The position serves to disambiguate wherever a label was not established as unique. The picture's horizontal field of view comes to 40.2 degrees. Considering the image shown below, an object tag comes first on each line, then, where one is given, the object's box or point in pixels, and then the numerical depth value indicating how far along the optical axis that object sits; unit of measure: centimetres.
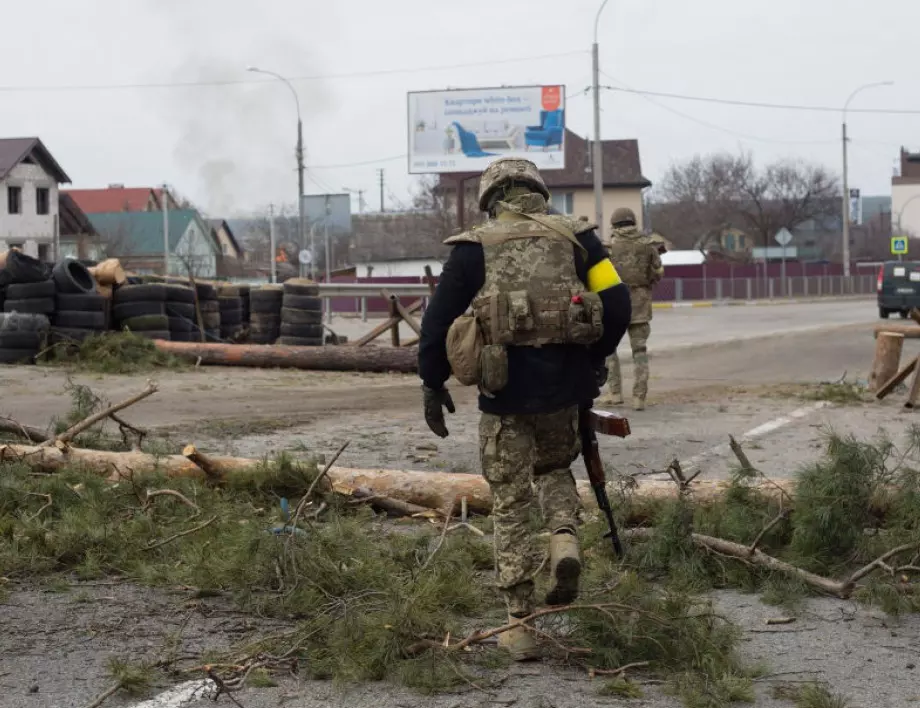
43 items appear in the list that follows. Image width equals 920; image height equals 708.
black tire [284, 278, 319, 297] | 1998
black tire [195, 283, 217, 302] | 1919
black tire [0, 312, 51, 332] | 1602
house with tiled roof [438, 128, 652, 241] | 8269
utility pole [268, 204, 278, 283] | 4583
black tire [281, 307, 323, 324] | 1988
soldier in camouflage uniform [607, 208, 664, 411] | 1210
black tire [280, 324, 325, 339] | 1989
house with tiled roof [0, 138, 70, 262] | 5641
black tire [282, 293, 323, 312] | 1994
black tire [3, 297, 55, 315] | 1623
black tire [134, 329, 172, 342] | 1711
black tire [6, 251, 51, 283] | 1627
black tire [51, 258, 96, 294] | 1631
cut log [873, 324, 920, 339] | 1552
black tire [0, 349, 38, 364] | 1602
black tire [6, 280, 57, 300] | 1617
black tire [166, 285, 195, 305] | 1769
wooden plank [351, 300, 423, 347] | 1867
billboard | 5172
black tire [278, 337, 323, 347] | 1983
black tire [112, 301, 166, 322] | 1709
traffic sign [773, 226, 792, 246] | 5556
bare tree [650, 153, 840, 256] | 8625
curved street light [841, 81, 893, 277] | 5784
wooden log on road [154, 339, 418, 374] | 1684
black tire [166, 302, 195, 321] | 1786
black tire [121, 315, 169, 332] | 1705
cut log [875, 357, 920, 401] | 1270
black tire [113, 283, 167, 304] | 1708
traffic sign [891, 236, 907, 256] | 5275
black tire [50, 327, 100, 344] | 1628
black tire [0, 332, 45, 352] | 1602
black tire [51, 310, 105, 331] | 1641
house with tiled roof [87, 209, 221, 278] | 7419
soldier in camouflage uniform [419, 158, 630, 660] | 458
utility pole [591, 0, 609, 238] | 3692
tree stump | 1344
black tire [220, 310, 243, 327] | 2008
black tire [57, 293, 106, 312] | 1625
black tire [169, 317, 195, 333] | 1789
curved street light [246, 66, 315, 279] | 4309
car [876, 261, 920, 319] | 3141
